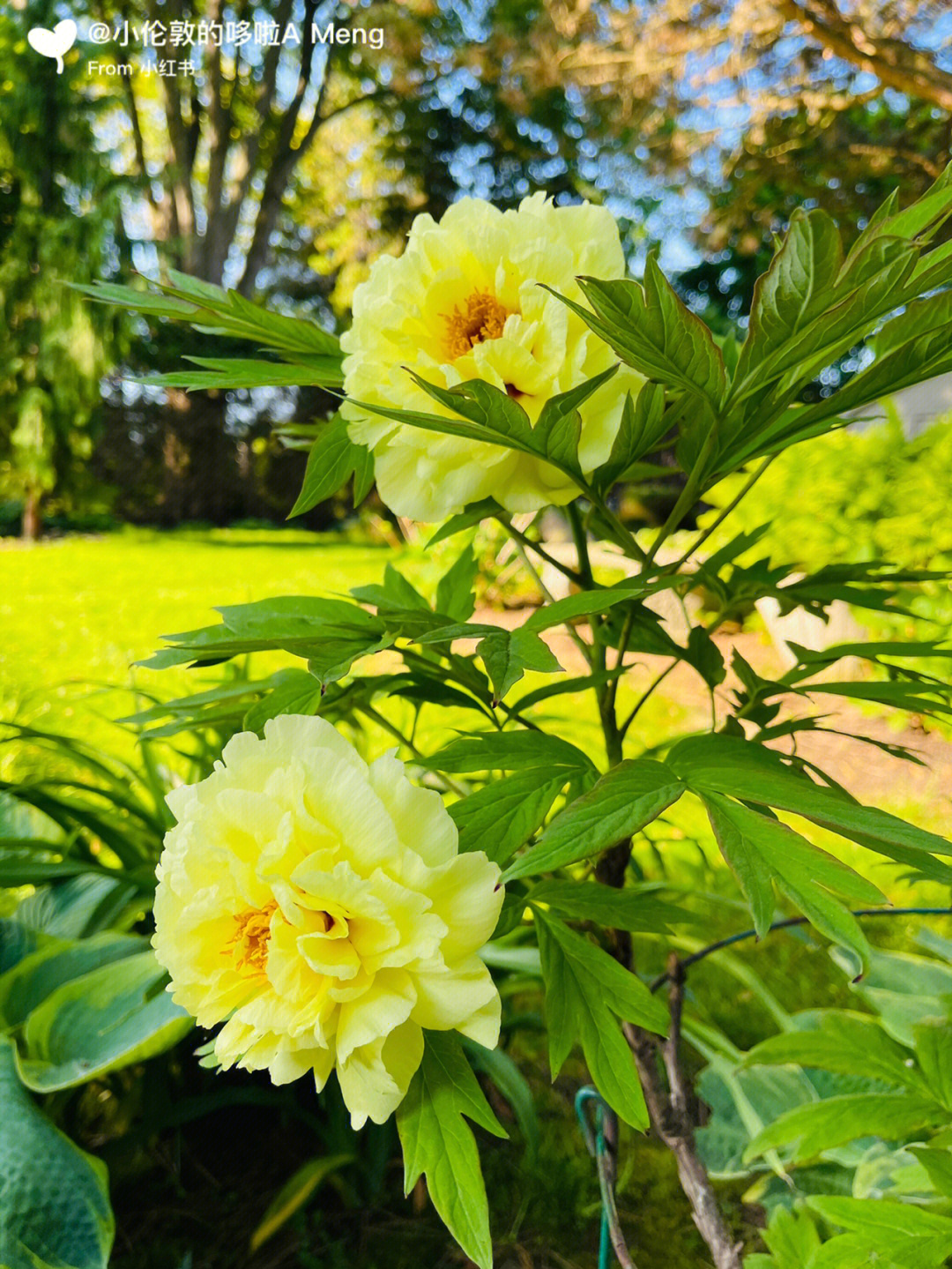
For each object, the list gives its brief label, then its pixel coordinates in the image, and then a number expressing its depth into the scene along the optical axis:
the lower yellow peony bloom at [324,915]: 0.24
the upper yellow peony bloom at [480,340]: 0.30
